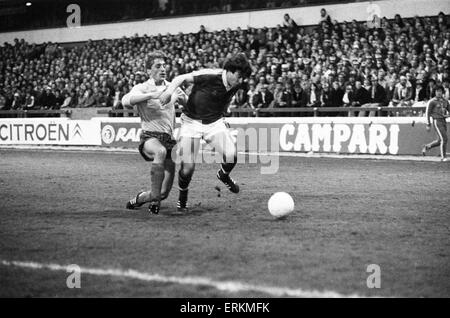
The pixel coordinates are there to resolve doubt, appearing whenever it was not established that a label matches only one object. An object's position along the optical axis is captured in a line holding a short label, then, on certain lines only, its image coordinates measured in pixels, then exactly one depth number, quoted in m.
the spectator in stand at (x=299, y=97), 22.24
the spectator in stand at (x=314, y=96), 21.94
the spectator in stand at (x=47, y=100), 30.08
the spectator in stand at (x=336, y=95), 21.56
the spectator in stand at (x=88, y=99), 28.78
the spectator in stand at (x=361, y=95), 20.89
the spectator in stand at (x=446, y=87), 19.12
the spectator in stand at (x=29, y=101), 30.69
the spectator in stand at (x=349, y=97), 21.15
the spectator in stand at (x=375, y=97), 20.72
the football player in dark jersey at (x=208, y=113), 9.45
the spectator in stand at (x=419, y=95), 19.89
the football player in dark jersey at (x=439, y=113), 18.00
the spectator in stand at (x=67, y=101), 29.94
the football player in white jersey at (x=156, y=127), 9.21
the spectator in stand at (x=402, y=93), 20.28
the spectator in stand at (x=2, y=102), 32.47
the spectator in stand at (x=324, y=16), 25.89
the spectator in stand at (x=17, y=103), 31.76
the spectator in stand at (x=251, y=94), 23.55
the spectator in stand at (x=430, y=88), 19.40
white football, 8.76
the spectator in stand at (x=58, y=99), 29.95
